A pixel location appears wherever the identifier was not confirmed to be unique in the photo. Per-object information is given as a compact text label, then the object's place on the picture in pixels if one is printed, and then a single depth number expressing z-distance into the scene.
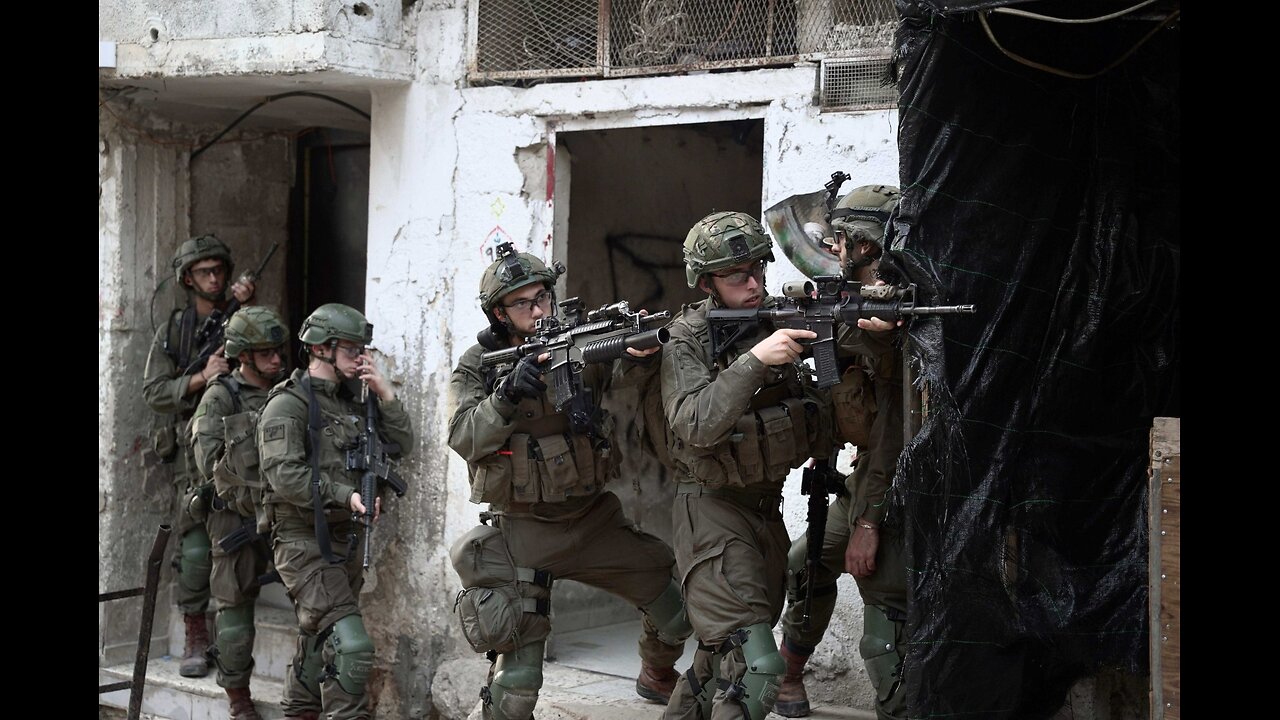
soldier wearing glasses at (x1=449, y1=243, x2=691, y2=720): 5.91
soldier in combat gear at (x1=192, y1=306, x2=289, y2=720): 7.49
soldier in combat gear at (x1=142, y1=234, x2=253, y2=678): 8.09
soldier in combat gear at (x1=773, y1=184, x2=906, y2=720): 5.41
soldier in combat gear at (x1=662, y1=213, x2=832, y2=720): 5.28
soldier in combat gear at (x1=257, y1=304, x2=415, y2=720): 6.82
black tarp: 4.91
